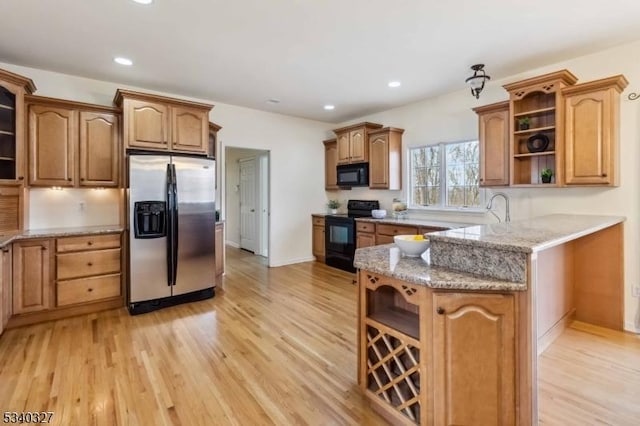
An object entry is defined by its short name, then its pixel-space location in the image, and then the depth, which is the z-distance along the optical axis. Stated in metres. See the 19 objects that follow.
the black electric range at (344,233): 5.34
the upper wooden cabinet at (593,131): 2.93
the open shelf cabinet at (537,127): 3.13
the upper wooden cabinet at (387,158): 5.05
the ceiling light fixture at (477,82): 3.30
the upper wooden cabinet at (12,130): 3.15
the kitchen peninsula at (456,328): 1.58
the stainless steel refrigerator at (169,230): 3.54
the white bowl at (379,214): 5.18
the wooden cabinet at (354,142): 5.36
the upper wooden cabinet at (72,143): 3.45
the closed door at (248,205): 7.06
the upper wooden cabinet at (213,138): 4.56
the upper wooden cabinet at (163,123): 3.58
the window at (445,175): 4.36
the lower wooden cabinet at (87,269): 3.35
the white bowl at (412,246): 2.12
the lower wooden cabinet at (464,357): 1.59
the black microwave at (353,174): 5.39
